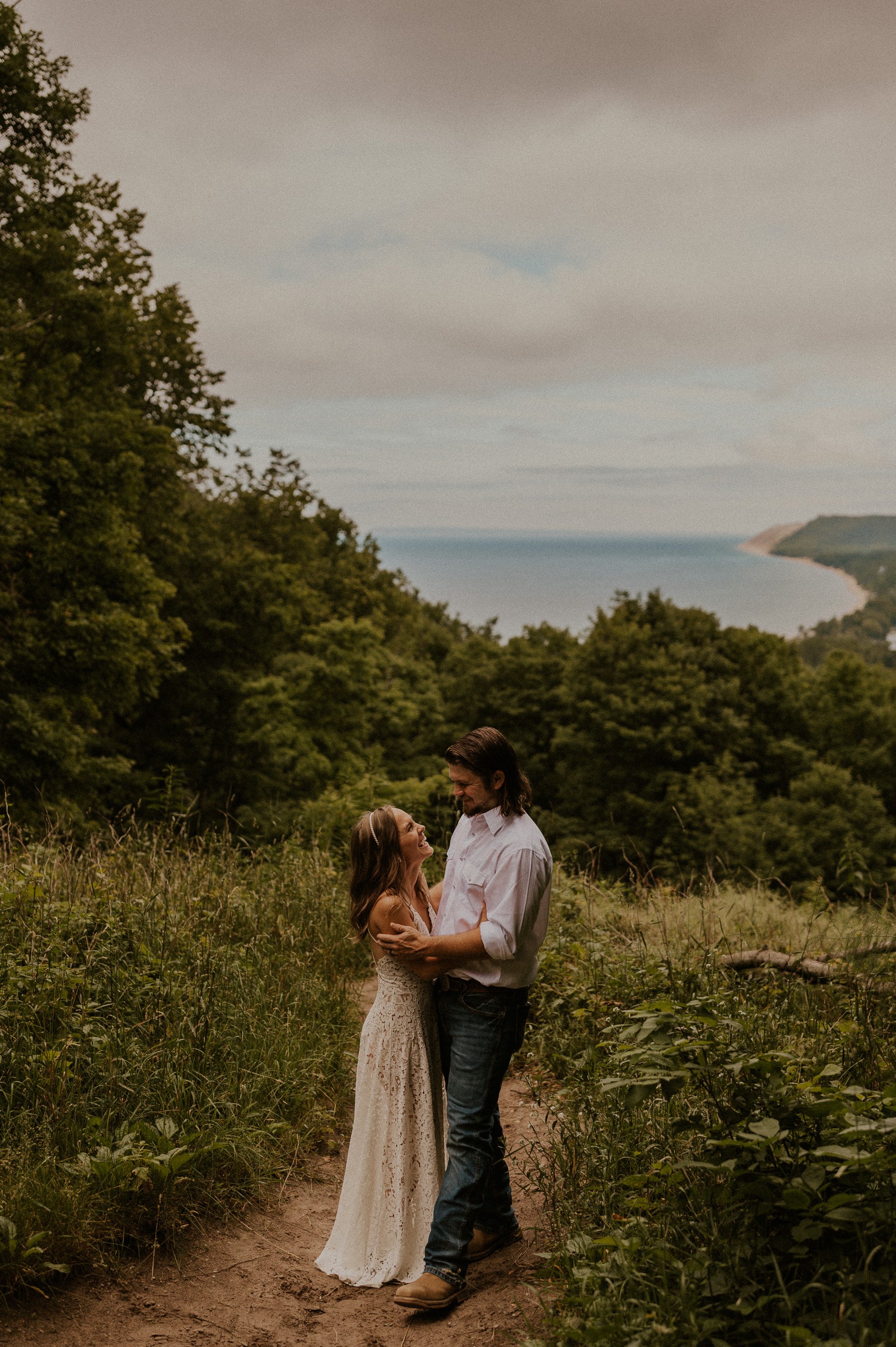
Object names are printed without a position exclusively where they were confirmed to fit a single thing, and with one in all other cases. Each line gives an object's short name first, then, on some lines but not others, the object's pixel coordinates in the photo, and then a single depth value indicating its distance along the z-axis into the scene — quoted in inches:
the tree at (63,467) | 585.3
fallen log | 206.2
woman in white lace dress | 141.3
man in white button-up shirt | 130.6
